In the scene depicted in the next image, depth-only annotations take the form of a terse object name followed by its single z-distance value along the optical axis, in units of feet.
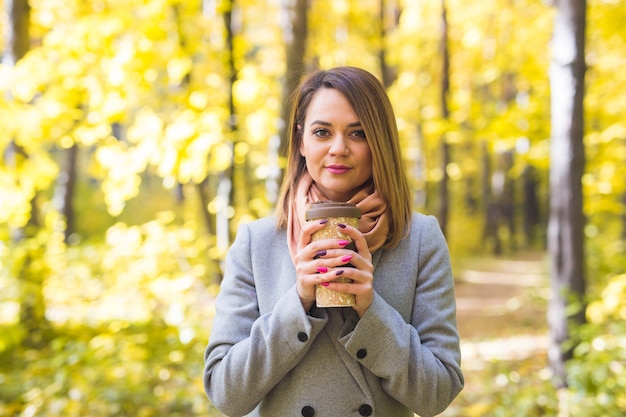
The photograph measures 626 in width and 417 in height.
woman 4.58
